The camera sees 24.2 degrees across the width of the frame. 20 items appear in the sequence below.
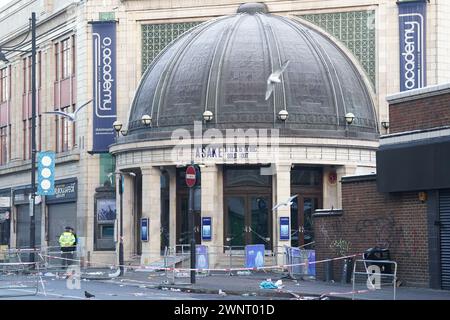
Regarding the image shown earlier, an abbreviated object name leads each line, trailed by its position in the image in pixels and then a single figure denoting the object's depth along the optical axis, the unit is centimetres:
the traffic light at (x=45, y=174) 4856
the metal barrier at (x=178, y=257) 4092
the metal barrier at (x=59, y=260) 4162
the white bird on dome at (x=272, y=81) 4100
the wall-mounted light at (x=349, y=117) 4653
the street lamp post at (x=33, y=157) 4613
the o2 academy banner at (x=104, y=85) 5450
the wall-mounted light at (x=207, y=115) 4566
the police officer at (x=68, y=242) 4418
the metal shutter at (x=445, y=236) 2931
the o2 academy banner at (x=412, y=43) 4944
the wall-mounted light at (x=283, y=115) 4541
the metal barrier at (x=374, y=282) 2673
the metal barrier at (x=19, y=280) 2969
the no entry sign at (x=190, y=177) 3591
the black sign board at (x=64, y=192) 5725
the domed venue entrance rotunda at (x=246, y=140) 4572
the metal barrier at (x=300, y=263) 3625
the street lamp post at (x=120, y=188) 4722
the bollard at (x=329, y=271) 3406
